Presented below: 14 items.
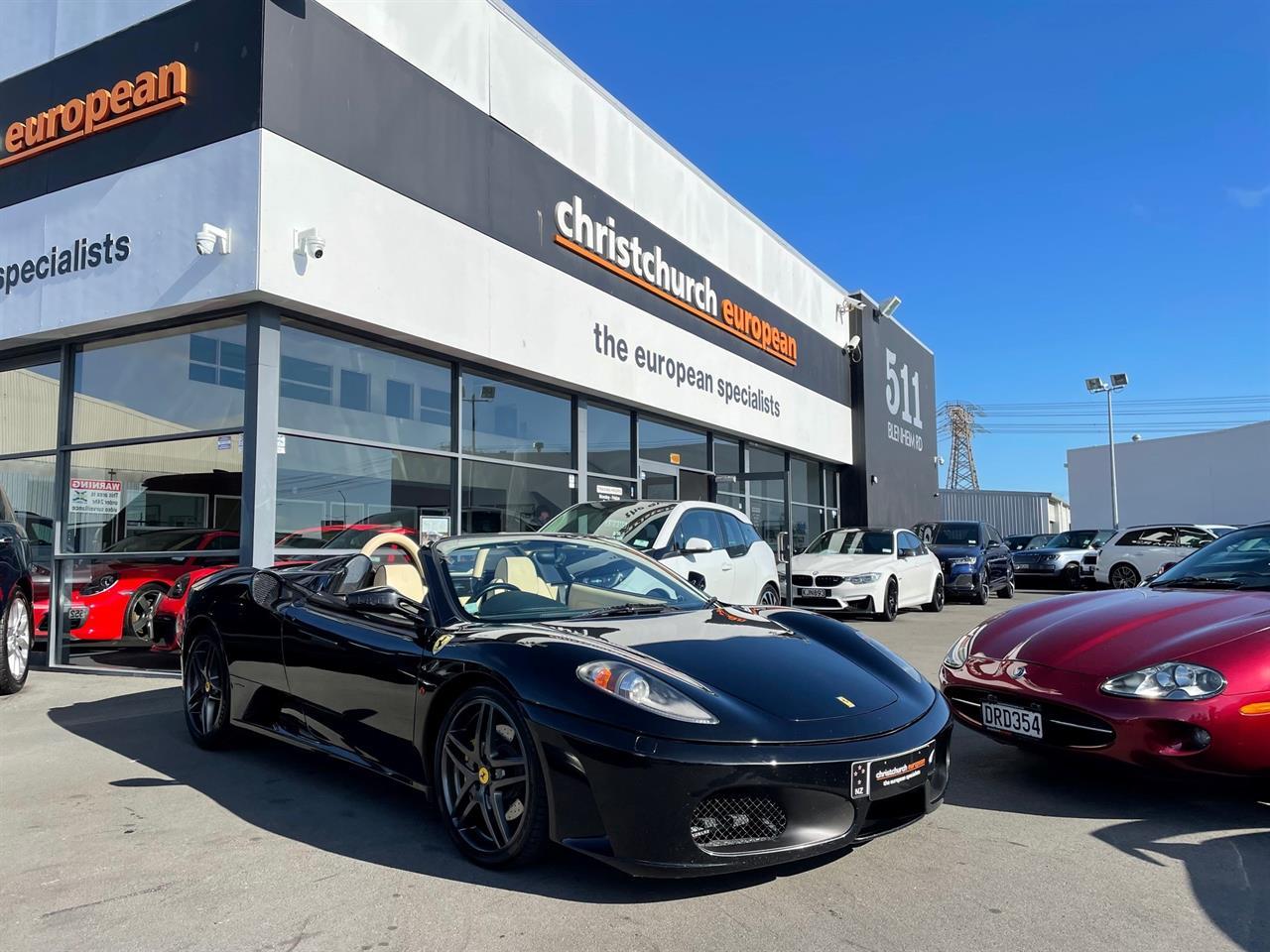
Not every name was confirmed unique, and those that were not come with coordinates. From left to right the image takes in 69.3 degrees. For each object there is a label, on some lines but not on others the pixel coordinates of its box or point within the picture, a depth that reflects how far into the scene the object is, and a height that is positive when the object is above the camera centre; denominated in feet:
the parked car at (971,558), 55.77 -1.09
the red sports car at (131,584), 27.71 -1.11
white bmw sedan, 42.55 -1.53
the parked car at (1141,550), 59.57 -0.74
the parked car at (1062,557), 73.92 -1.41
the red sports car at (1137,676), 11.90 -1.93
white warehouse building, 122.31 +8.84
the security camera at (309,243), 25.84 +8.56
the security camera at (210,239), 25.13 +8.46
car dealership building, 26.07 +8.50
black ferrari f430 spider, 9.15 -1.86
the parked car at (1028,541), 84.89 -0.12
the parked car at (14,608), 22.54 -1.42
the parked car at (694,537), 29.07 +0.20
